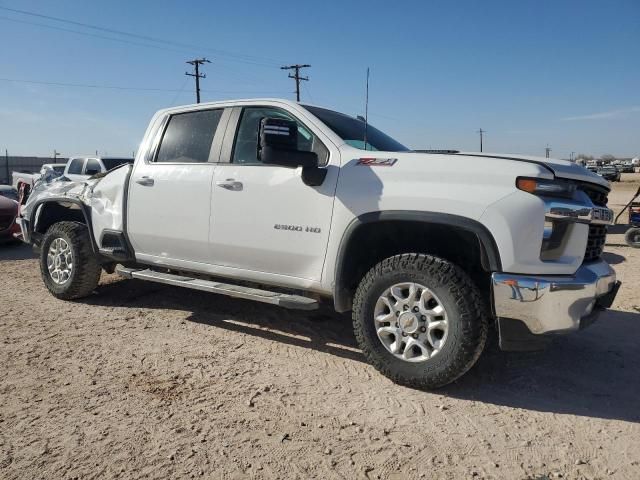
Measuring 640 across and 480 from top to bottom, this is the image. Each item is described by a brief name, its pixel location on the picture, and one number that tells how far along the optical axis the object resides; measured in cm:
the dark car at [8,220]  970
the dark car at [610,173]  4472
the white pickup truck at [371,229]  310
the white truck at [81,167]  1517
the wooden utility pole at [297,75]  3894
